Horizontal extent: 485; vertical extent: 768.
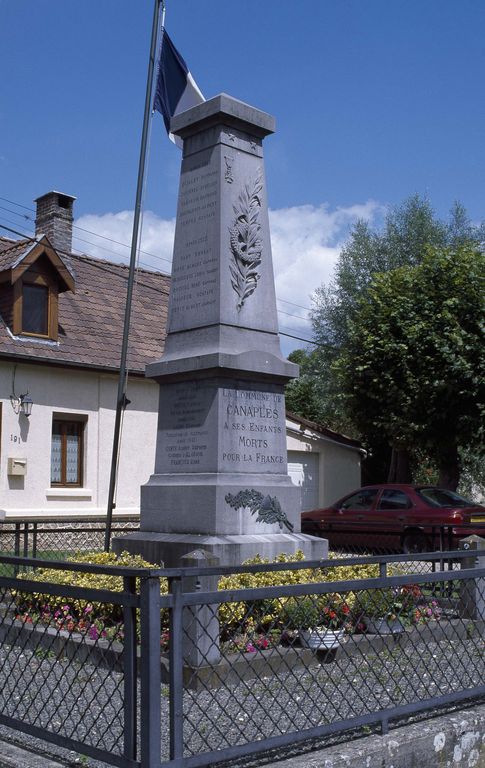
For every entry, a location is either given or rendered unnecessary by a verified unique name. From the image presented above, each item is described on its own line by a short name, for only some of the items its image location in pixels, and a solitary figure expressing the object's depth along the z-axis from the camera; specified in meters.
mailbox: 17.20
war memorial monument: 8.14
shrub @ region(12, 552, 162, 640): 6.19
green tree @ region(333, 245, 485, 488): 19.97
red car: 15.30
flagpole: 11.97
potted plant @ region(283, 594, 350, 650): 4.60
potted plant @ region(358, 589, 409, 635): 4.85
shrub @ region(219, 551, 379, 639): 6.38
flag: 12.40
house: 17.55
